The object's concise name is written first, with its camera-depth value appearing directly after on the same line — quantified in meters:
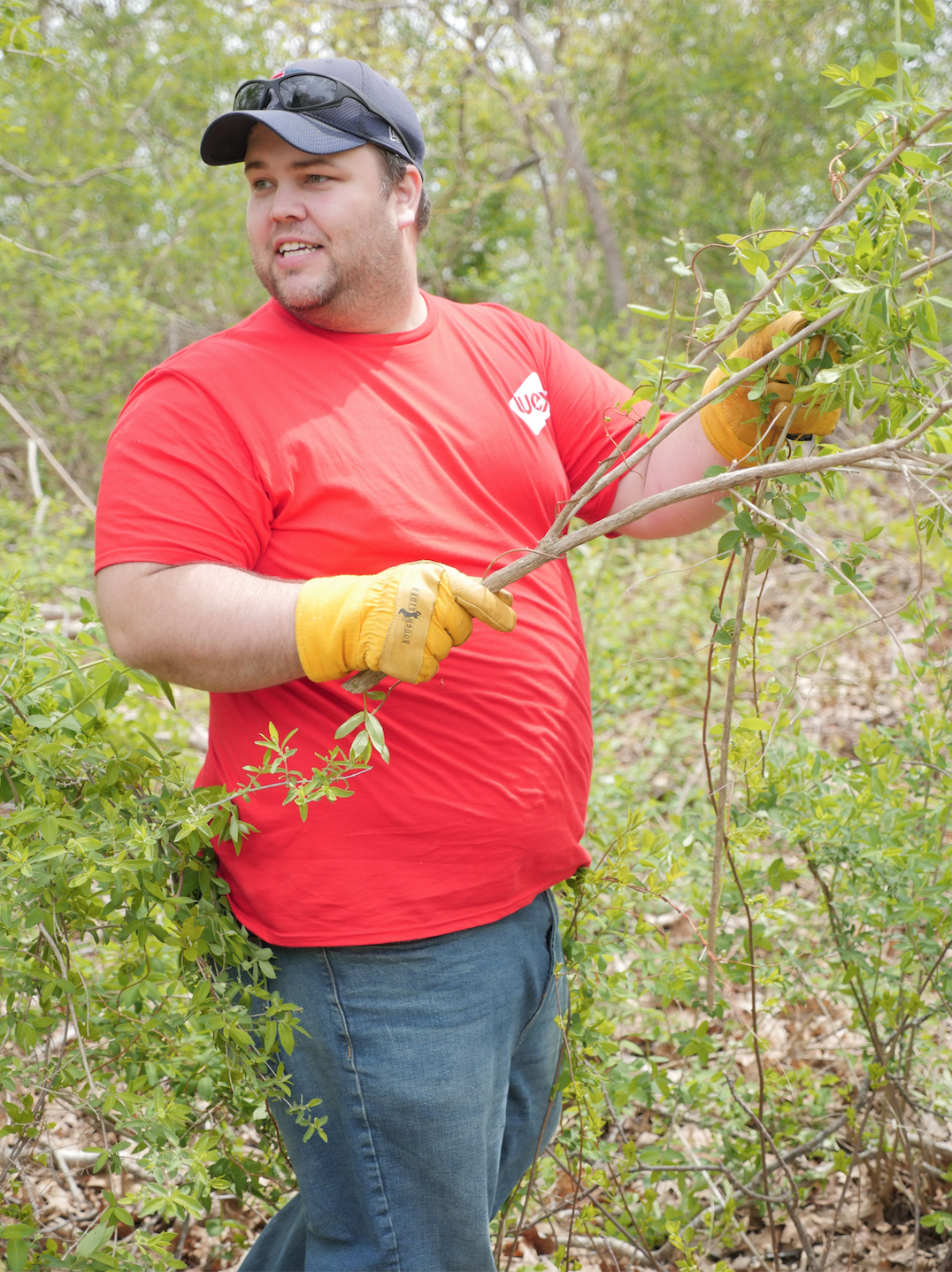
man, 1.63
